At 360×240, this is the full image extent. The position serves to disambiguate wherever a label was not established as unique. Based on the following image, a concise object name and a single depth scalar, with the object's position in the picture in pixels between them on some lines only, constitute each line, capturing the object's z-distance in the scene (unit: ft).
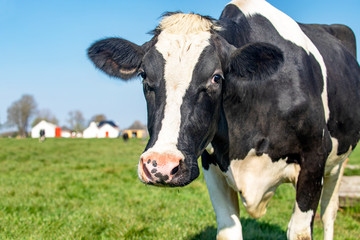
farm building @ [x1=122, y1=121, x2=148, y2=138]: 346.58
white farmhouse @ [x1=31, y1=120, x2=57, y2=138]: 334.03
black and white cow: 8.63
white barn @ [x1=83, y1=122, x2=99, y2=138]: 352.90
